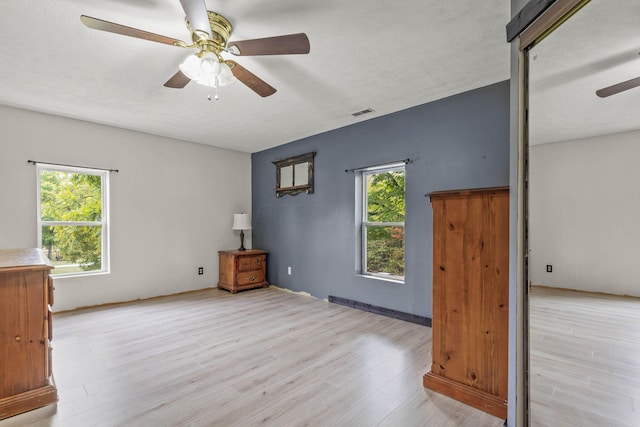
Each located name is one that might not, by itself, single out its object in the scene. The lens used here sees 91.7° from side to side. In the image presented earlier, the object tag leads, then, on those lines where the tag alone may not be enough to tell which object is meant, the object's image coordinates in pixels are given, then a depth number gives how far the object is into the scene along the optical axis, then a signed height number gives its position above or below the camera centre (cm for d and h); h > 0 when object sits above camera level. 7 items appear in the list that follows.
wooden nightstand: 492 -92
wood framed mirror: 471 +61
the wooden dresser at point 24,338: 187 -77
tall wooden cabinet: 185 -54
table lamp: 526 -15
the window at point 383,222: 378 -11
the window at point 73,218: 380 -5
